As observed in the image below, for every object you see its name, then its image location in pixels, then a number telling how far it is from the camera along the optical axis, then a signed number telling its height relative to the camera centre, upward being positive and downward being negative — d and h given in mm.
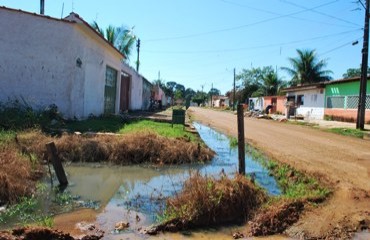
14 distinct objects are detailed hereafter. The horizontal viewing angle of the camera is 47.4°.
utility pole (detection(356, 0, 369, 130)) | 25219 +1827
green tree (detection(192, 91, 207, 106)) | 135750 +1237
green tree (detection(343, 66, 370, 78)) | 87056 +7610
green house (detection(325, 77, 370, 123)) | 31800 +690
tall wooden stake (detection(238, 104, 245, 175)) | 7930 -688
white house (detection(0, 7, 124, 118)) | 16219 +1439
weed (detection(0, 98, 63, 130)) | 13641 -734
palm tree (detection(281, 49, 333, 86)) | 51719 +4704
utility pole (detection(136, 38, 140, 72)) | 55547 +6210
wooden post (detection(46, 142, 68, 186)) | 8648 -1431
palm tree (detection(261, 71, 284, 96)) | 65325 +3208
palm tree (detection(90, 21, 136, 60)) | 39438 +5816
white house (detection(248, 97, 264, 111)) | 60909 +151
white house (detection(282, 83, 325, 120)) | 37781 +506
